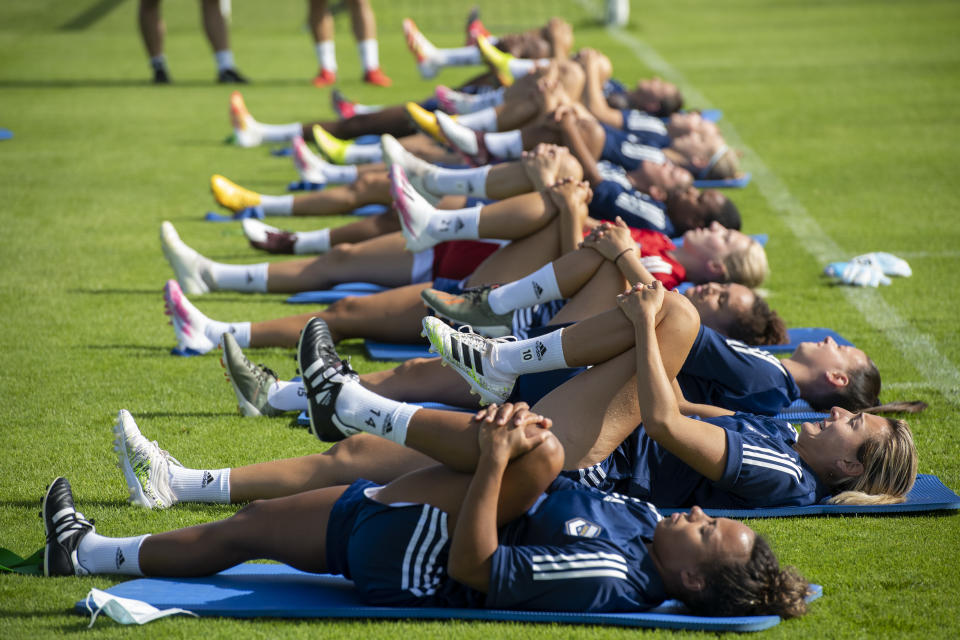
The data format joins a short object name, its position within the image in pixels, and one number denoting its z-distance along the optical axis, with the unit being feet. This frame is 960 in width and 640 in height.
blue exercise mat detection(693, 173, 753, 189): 59.57
